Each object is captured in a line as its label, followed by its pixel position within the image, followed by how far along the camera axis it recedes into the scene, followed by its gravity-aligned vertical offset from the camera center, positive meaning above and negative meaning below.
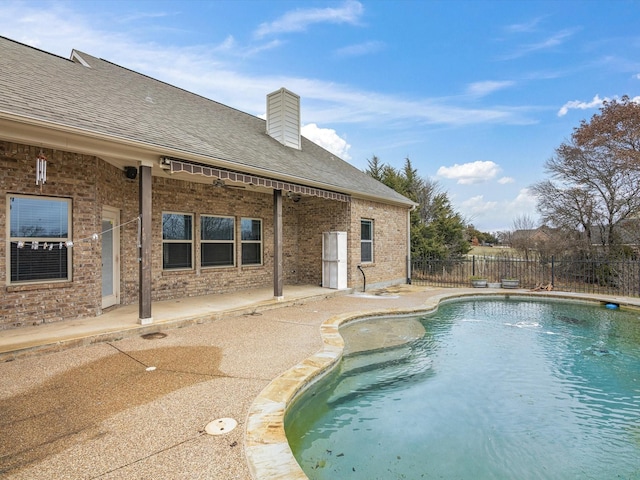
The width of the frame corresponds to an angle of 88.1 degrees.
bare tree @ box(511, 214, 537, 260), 15.46 +0.53
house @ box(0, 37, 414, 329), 5.28 +1.18
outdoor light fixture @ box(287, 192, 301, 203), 10.93 +1.68
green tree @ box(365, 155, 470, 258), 18.03 +1.85
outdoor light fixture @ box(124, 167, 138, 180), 7.45 +1.71
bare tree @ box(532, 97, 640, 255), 13.02 +2.81
